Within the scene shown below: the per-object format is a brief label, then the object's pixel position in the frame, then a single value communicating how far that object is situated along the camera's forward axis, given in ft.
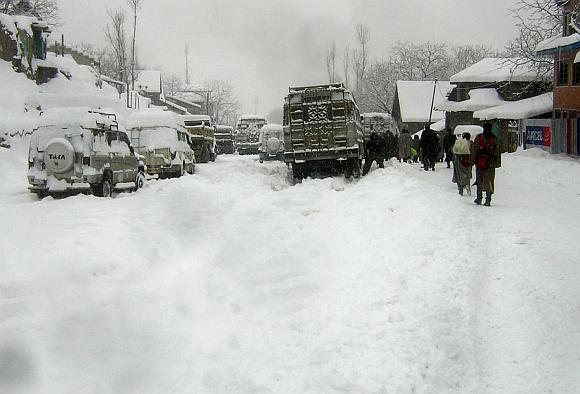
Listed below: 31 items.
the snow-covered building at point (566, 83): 83.25
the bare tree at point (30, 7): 153.67
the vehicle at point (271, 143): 109.81
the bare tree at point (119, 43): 212.84
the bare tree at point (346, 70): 287.63
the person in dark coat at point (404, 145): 83.56
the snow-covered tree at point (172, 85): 422.41
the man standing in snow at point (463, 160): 43.27
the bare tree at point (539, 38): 96.58
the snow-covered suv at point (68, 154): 43.70
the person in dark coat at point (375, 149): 67.82
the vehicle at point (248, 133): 167.37
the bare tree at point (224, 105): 417.08
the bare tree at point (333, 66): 296.51
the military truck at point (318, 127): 62.39
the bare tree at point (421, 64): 261.85
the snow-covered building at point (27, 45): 110.22
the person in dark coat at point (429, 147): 68.74
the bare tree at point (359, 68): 274.77
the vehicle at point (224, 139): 159.74
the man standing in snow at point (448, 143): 70.27
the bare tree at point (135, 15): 207.19
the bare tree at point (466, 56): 301.02
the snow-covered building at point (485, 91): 139.23
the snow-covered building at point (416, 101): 191.31
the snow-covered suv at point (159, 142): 65.51
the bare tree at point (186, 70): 383.04
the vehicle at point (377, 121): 130.72
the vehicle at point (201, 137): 104.78
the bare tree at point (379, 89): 264.31
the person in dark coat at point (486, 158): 37.50
